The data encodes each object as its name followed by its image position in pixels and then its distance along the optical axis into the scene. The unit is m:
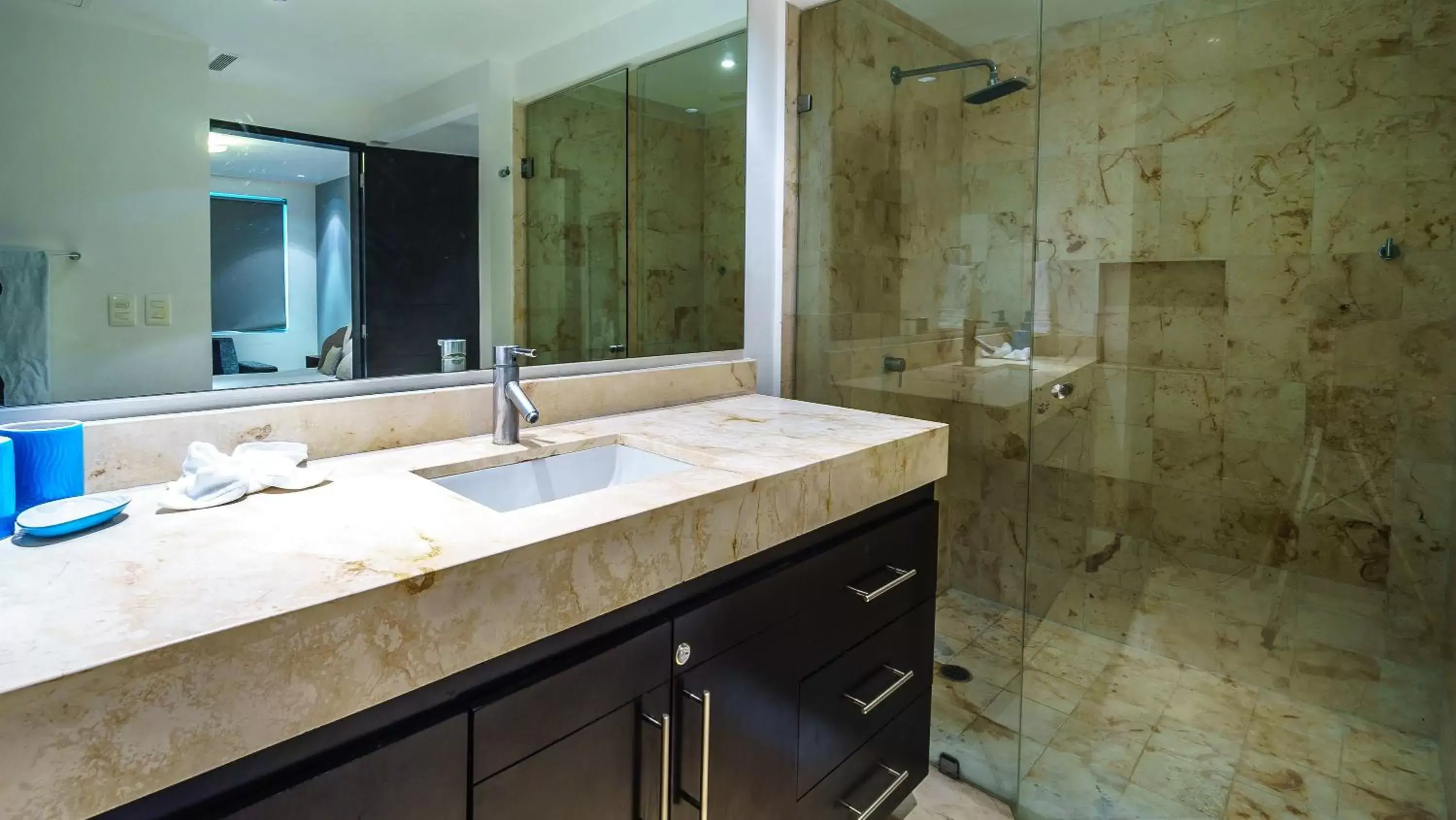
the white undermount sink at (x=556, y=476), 1.31
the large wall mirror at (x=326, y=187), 1.00
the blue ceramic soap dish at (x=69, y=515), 0.80
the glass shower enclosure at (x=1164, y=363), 1.97
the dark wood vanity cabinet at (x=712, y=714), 0.77
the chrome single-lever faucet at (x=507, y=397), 1.40
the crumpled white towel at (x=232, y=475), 0.97
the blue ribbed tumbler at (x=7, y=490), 0.81
